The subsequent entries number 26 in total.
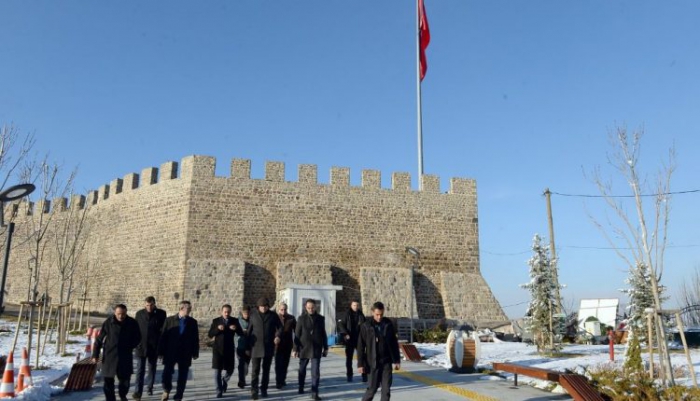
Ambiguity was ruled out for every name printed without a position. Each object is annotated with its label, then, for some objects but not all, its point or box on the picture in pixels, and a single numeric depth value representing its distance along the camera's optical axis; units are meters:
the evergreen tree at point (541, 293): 13.95
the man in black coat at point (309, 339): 7.79
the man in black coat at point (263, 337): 7.54
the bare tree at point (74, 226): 22.72
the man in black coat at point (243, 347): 7.92
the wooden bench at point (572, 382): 6.41
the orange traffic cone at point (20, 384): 6.90
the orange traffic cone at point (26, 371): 7.17
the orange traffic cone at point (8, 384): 6.42
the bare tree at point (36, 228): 24.78
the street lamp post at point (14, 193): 7.02
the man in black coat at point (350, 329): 8.58
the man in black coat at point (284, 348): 8.25
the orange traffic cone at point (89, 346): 10.27
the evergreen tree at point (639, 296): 15.23
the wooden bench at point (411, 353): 11.95
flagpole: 22.50
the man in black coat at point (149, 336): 7.38
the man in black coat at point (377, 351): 6.44
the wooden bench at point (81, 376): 7.70
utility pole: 15.11
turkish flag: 24.55
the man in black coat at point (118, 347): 6.68
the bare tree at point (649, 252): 7.64
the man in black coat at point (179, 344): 6.93
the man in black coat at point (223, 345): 7.39
